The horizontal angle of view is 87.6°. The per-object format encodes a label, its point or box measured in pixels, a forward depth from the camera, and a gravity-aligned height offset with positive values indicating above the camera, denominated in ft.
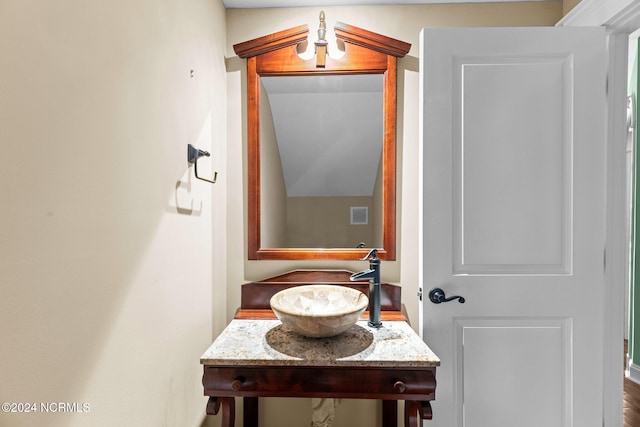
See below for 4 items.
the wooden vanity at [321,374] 3.73 -1.84
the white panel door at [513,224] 4.70 -0.17
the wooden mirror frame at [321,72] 5.63 +2.41
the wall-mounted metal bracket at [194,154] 4.45 +0.77
